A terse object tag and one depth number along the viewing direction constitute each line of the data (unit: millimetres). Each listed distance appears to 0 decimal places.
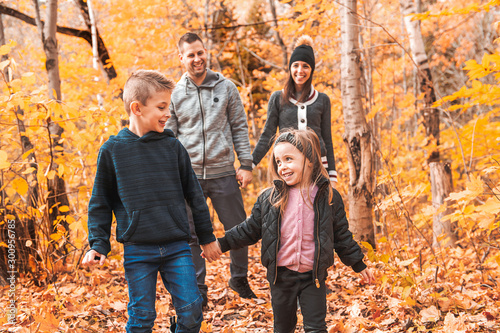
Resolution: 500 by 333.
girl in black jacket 2289
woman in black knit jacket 3658
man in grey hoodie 3441
